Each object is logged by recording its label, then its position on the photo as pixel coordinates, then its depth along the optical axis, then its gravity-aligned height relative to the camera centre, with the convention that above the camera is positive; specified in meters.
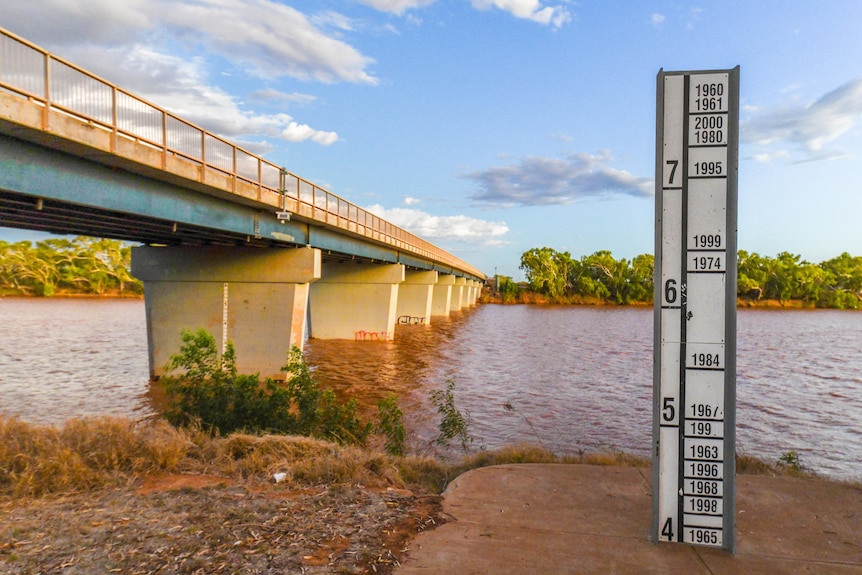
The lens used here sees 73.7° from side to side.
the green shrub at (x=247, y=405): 10.06 -2.06
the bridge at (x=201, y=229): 10.70 +1.84
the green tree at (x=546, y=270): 110.19 +5.33
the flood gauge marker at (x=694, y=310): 4.99 -0.09
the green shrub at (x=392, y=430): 9.81 -2.41
